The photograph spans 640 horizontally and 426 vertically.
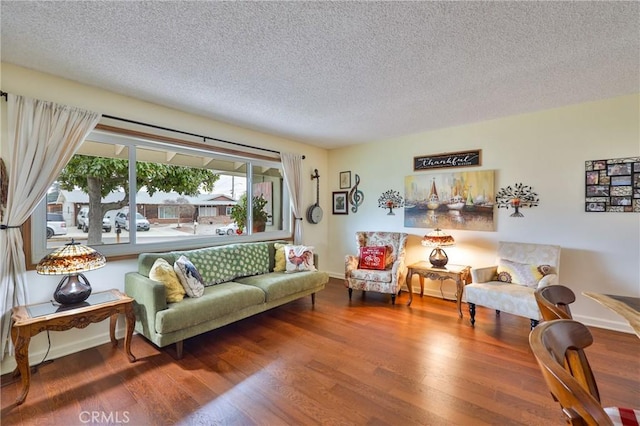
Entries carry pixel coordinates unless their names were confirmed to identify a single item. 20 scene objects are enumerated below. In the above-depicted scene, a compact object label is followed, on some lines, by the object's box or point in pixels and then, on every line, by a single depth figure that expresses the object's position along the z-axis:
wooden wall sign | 3.84
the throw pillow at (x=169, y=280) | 2.56
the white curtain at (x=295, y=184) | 4.61
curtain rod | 2.74
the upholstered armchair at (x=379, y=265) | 3.78
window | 2.68
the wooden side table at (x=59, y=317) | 1.89
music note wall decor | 4.99
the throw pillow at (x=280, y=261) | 3.80
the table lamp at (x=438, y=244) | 3.71
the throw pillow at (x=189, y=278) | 2.68
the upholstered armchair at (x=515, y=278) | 2.79
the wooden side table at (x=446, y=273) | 3.39
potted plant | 4.17
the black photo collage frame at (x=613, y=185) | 2.90
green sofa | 2.37
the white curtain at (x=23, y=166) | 2.19
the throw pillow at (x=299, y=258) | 3.70
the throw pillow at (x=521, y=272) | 3.04
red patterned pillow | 4.04
